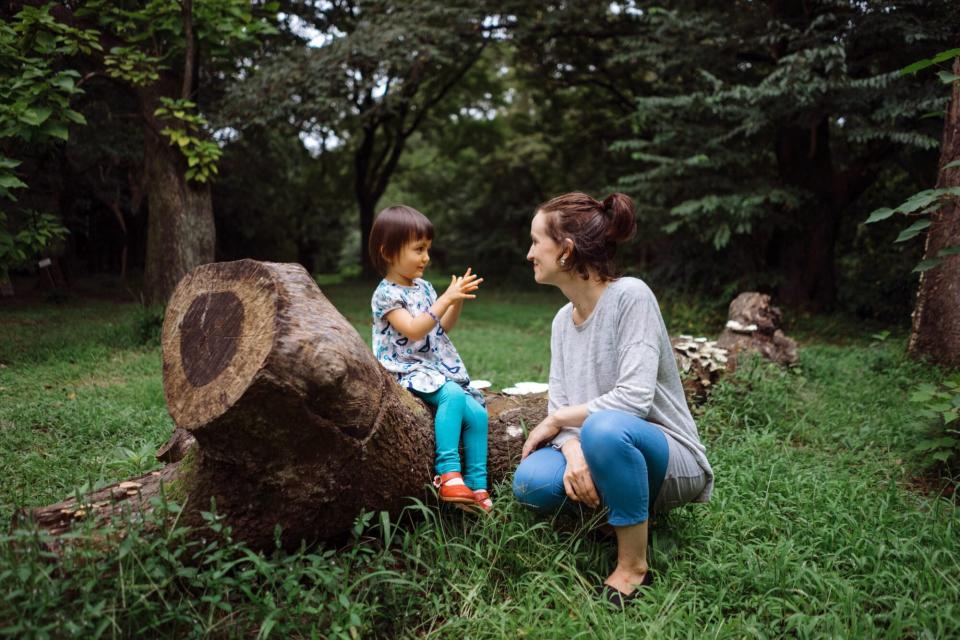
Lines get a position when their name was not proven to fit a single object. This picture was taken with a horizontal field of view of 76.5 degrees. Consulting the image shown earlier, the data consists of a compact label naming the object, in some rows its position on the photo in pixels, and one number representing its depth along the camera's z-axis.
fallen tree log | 1.82
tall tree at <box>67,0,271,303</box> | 6.19
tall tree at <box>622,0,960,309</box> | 6.73
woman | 2.03
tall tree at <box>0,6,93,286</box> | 4.27
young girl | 2.42
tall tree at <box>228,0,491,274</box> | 8.83
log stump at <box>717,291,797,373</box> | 5.26
